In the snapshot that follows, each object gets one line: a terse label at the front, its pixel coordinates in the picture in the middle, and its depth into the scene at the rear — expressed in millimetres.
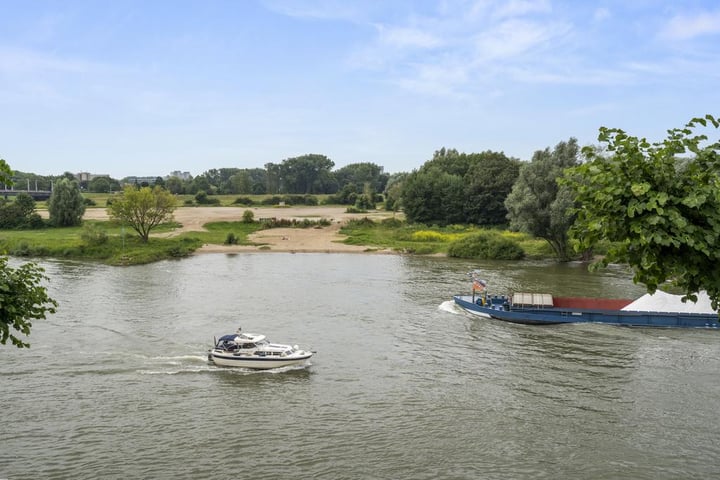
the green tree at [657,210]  13500
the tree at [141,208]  84125
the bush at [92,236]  78750
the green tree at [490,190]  107812
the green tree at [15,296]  17297
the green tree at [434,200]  112438
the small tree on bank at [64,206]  102438
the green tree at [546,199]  73938
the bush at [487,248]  80250
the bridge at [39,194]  190212
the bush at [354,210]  142125
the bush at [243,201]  160250
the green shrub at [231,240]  90375
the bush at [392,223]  112250
